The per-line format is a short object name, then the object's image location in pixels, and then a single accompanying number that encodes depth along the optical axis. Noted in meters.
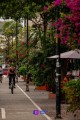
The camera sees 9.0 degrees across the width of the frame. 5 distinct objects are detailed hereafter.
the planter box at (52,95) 27.97
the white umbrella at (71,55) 22.12
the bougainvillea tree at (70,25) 13.48
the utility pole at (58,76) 18.14
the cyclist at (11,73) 33.22
